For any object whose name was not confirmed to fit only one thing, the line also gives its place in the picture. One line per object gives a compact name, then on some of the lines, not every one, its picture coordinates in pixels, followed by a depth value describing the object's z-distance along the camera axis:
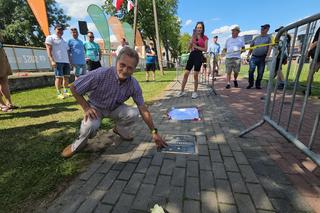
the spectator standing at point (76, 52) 4.49
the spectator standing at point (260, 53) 4.81
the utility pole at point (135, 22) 8.16
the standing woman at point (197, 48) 4.04
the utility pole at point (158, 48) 11.56
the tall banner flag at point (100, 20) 7.91
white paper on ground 2.89
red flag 6.17
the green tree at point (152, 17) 22.70
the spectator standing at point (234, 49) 5.18
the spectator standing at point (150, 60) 7.14
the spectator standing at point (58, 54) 4.02
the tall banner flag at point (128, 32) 9.81
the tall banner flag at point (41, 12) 5.49
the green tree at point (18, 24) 25.20
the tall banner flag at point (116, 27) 10.07
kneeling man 1.67
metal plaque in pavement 1.90
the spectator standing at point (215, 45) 8.36
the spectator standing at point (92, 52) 4.91
